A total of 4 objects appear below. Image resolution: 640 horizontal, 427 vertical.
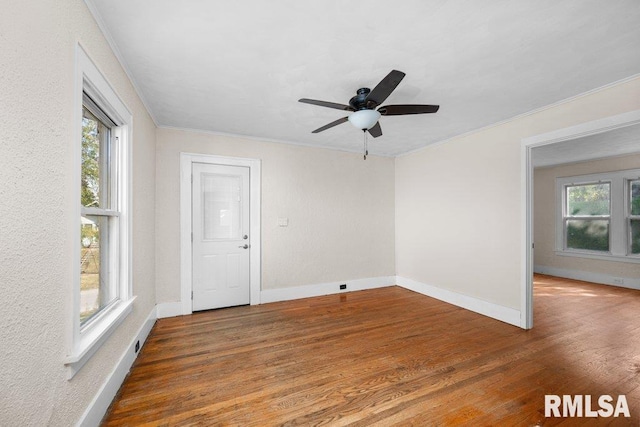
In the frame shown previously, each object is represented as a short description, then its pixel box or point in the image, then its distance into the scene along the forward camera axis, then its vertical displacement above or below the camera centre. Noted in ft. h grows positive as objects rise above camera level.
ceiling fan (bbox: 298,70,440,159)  7.14 +2.99
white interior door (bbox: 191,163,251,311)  12.01 -1.08
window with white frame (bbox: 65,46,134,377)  4.69 -0.05
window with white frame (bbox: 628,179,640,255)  16.22 -0.29
